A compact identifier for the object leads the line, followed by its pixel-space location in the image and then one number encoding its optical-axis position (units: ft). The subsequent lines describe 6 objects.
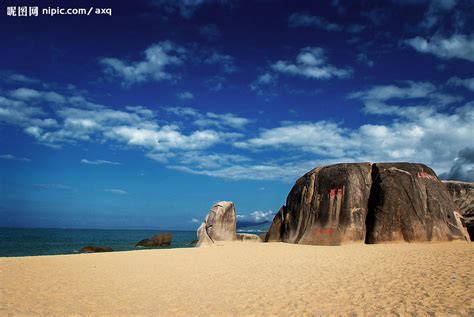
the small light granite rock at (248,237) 105.81
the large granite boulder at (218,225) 98.58
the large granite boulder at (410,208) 63.77
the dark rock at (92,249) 114.46
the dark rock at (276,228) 85.10
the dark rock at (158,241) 153.79
